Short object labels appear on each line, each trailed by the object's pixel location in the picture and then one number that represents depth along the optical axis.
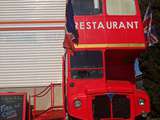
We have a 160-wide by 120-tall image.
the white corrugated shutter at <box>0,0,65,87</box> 8.55
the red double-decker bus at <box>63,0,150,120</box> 6.71
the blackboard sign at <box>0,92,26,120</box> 7.63
